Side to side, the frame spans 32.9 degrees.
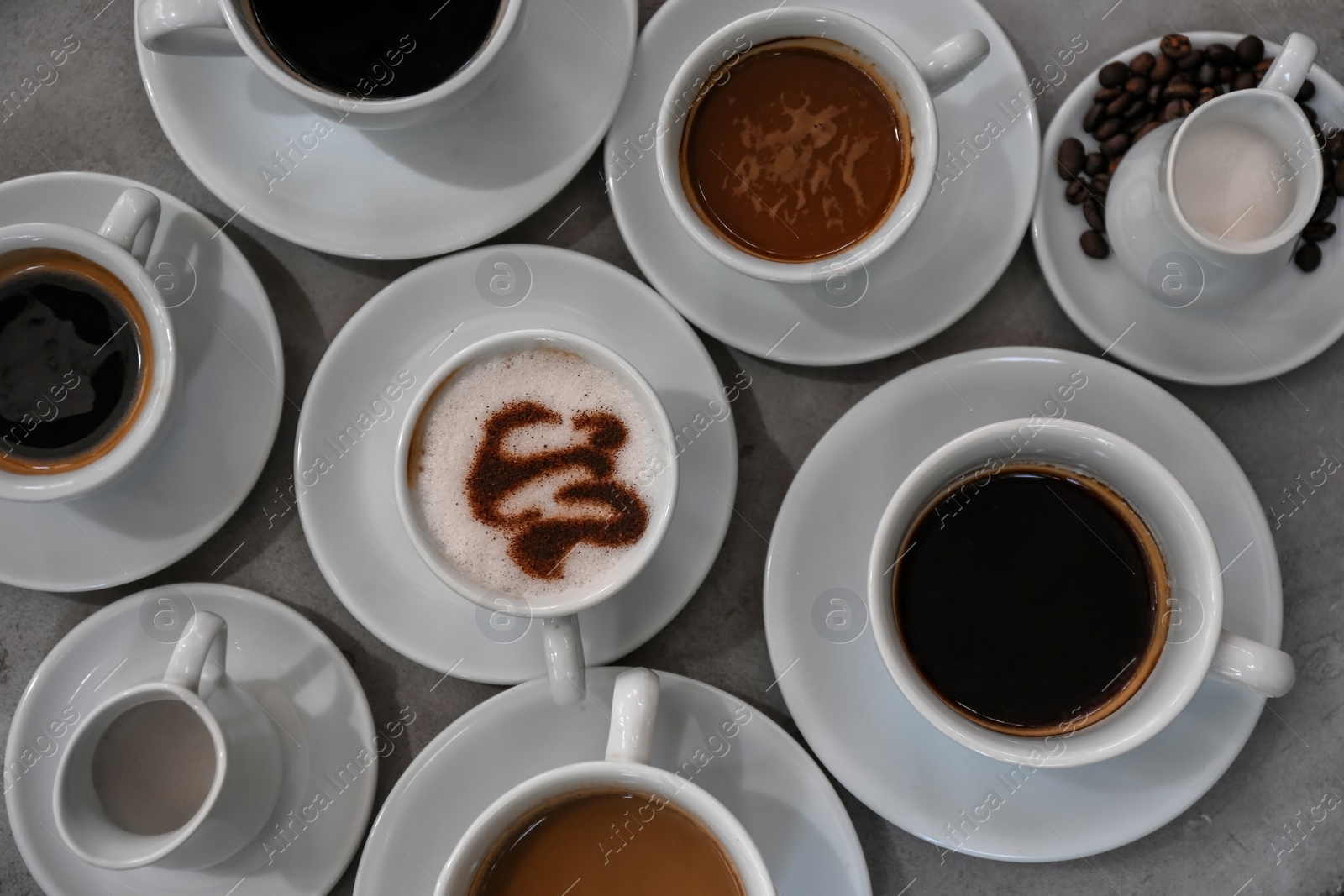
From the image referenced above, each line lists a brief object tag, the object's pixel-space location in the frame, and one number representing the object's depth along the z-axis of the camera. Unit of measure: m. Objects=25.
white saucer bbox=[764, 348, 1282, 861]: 0.73
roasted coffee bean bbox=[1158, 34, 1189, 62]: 0.75
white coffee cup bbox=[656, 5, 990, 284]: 0.71
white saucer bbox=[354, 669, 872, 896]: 0.74
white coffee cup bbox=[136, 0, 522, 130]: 0.70
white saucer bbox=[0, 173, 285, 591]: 0.75
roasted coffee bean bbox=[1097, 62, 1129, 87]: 0.75
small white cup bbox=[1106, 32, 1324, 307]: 0.72
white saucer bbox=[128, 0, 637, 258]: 0.74
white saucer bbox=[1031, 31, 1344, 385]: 0.75
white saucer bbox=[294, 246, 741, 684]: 0.74
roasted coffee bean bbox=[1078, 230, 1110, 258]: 0.75
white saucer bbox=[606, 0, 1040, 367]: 0.74
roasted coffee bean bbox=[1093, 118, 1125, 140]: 0.75
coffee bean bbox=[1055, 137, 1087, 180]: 0.75
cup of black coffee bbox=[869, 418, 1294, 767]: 0.72
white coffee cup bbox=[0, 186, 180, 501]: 0.72
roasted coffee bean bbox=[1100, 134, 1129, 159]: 0.75
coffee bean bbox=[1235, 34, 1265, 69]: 0.75
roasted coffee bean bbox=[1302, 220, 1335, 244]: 0.74
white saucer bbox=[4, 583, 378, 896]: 0.75
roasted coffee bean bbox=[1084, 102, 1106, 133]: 0.75
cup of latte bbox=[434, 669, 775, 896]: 0.71
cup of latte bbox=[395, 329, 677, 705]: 0.72
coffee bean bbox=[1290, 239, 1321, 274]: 0.74
